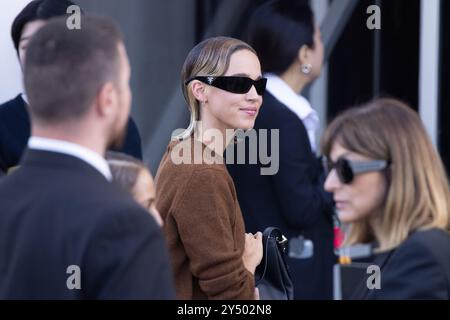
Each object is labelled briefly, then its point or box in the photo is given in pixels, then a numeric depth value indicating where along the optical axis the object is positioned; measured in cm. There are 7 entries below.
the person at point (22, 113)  673
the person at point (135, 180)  484
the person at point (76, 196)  387
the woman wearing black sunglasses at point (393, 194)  473
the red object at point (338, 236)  858
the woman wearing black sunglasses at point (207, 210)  568
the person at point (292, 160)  789
